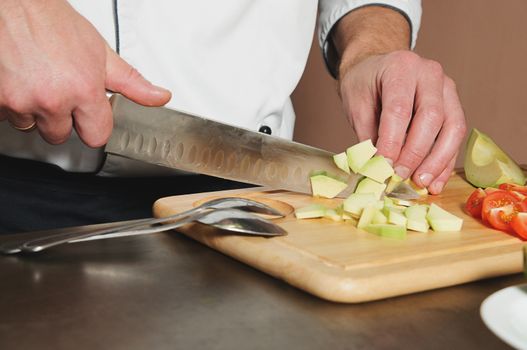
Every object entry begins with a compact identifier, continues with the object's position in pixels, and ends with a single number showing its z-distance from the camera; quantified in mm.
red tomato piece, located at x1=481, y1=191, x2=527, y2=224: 870
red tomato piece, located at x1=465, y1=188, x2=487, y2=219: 913
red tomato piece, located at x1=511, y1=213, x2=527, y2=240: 846
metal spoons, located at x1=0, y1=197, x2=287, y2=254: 770
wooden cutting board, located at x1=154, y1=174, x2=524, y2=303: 744
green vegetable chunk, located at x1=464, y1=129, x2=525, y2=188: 1025
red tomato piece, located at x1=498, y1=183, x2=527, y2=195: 938
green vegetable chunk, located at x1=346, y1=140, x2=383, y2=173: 960
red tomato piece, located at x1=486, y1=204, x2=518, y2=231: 868
